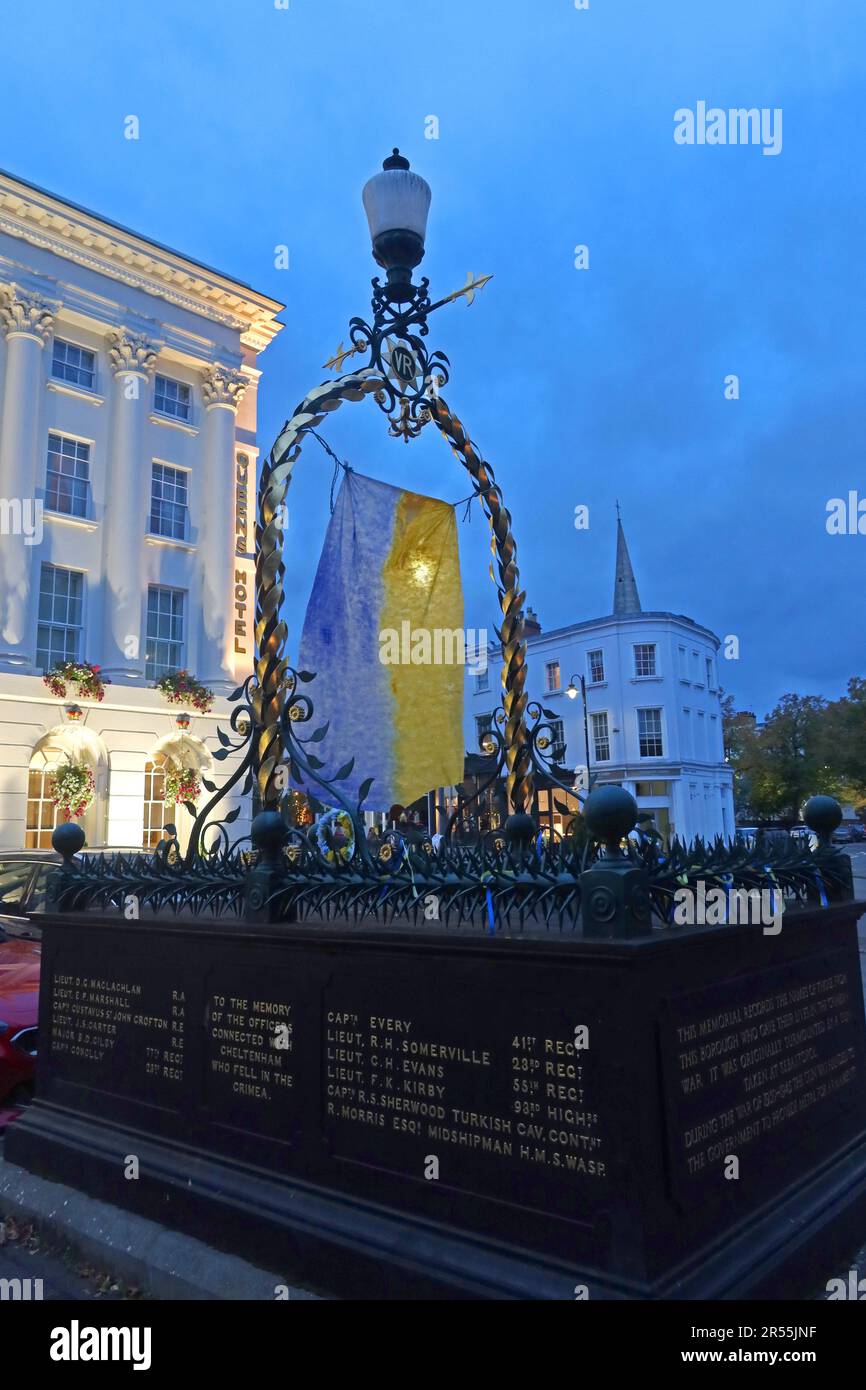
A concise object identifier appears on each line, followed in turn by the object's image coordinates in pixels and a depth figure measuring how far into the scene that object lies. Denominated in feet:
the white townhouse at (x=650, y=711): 142.61
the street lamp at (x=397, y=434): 15.89
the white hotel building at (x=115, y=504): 66.59
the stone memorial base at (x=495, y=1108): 9.38
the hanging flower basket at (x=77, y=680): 66.18
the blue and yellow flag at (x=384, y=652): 17.84
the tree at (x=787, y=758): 179.22
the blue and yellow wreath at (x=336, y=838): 13.84
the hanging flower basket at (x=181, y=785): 72.43
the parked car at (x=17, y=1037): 19.92
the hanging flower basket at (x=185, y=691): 73.10
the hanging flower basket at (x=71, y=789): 64.80
